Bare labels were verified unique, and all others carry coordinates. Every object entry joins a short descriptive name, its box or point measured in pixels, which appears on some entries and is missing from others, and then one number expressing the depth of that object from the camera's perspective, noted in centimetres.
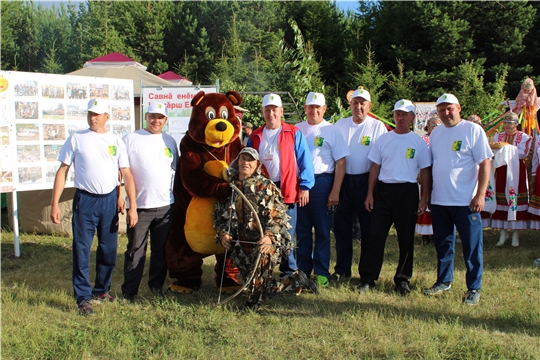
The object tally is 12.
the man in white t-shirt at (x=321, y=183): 554
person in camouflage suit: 472
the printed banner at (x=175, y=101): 915
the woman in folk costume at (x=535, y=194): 717
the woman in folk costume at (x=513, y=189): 743
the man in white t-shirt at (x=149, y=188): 508
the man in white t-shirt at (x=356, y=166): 565
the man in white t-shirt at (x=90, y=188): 476
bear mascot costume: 505
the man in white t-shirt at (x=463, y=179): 495
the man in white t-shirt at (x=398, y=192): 524
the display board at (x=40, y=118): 688
